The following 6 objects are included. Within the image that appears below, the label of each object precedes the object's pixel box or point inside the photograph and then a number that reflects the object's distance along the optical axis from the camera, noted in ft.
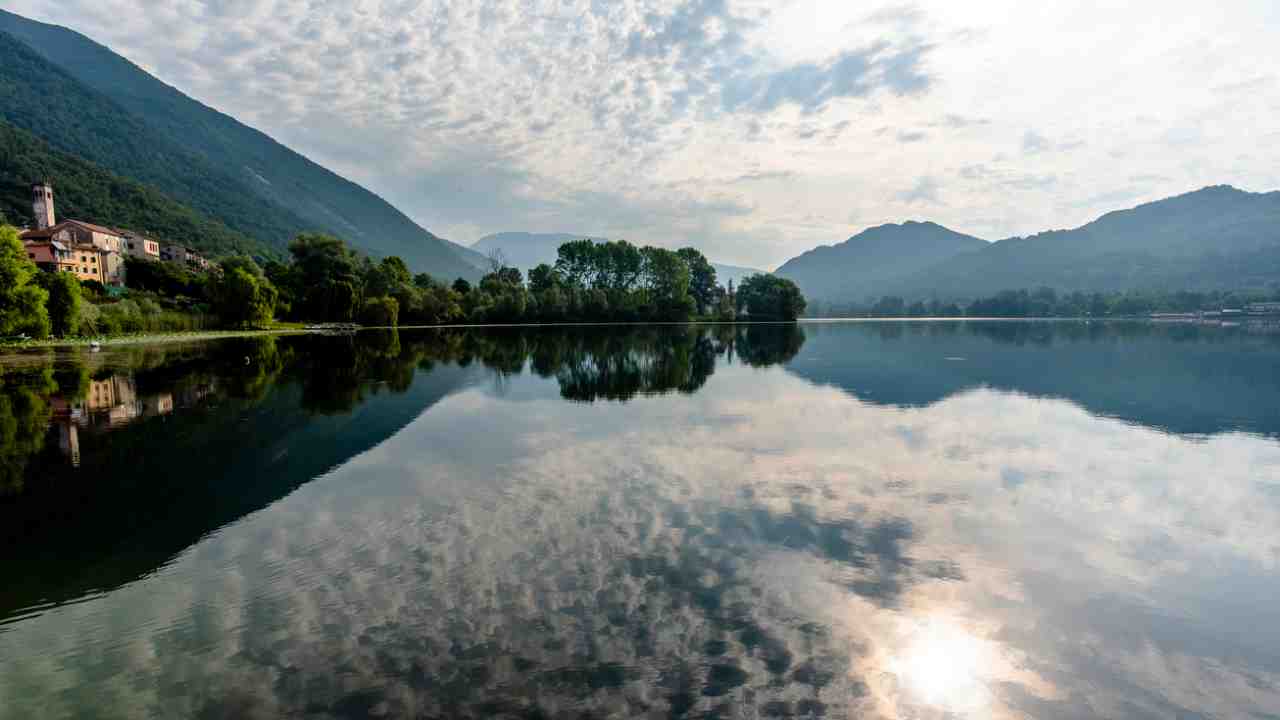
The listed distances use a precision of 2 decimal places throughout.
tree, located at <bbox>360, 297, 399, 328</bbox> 306.55
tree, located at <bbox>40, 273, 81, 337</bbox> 170.50
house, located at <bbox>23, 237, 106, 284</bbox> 301.02
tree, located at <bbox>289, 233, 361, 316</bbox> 307.58
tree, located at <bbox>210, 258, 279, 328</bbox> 241.14
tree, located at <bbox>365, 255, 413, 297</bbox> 339.36
